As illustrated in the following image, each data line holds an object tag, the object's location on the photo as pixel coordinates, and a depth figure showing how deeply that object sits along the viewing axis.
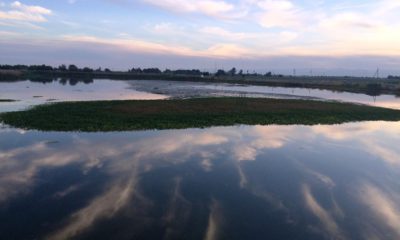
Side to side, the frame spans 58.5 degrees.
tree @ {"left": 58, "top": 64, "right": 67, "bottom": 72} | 181.20
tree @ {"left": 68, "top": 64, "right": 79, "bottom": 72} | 183.62
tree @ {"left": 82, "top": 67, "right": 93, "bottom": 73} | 184.89
